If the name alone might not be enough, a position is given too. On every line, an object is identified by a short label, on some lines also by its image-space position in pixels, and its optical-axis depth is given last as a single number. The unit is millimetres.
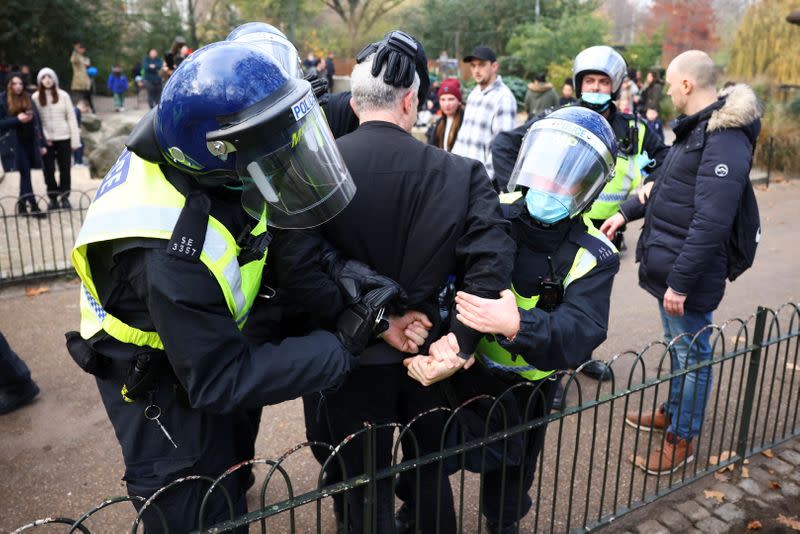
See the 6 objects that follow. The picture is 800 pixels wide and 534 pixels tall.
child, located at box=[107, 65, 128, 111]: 18656
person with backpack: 3430
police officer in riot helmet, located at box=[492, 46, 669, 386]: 4250
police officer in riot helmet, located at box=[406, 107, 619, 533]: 2361
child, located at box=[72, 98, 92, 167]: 12750
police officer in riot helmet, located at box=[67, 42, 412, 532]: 1811
